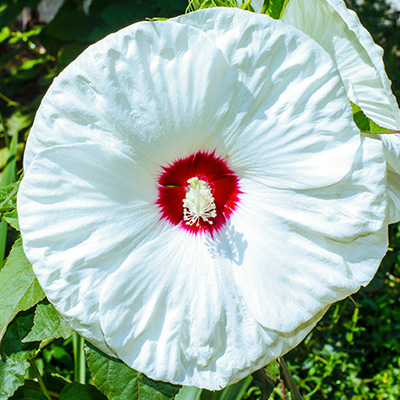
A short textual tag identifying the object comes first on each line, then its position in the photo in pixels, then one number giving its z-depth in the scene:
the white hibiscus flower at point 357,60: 0.69
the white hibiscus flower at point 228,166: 0.64
